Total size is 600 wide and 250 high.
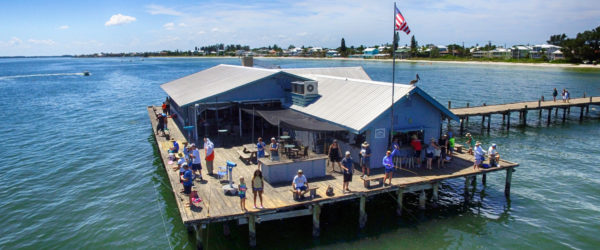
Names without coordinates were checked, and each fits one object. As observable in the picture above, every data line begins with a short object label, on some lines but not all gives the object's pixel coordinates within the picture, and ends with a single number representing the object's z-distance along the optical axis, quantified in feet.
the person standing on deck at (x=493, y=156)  58.29
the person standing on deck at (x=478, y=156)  56.54
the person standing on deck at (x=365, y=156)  52.95
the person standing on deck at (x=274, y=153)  53.62
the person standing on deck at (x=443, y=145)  58.02
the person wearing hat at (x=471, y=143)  67.26
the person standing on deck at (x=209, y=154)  54.19
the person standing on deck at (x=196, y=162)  53.11
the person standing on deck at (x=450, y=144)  63.67
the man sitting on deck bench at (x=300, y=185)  45.75
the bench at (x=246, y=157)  61.21
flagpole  51.25
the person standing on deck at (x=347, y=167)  47.57
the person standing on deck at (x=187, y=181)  47.93
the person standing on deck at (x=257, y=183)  42.78
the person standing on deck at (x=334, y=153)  56.18
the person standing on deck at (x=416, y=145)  56.90
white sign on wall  56.69
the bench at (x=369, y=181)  49.69
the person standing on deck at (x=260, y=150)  59.88
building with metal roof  57.62
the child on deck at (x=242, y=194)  42.55
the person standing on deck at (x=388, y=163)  49.85
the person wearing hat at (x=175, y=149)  64.75
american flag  50.08
